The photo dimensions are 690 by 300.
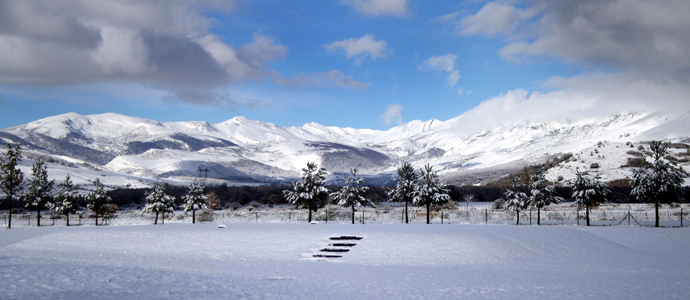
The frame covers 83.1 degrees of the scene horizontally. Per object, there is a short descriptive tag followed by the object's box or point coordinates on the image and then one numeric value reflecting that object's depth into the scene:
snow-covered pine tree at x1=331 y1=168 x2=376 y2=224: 48.88
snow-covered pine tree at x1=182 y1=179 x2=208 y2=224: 53.69
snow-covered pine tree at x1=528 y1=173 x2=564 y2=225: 50.34
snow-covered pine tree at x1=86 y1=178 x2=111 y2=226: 57.50
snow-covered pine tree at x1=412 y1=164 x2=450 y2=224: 46.25
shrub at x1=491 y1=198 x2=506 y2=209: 77.38
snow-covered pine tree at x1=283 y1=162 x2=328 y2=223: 49.53
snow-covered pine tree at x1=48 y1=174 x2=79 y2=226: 55.95
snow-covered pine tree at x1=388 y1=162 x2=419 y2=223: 48.84
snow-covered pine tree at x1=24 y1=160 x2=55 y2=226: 52.94
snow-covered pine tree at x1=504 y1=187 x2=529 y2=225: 51.22
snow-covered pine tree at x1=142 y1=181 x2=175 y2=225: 53.38
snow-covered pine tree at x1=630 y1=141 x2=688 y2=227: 42.03
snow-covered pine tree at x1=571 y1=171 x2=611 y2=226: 47.12
